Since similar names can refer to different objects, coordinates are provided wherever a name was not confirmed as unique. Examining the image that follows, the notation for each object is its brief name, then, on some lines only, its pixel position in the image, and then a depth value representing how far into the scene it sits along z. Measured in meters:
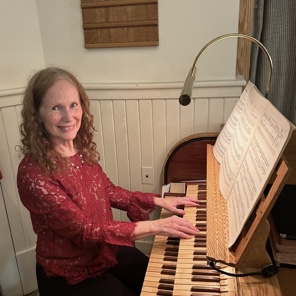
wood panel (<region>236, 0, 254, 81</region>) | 1.56
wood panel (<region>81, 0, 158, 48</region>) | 1.65
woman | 1.12
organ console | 0.81
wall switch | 1.94
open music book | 0.73
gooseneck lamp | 1.06
